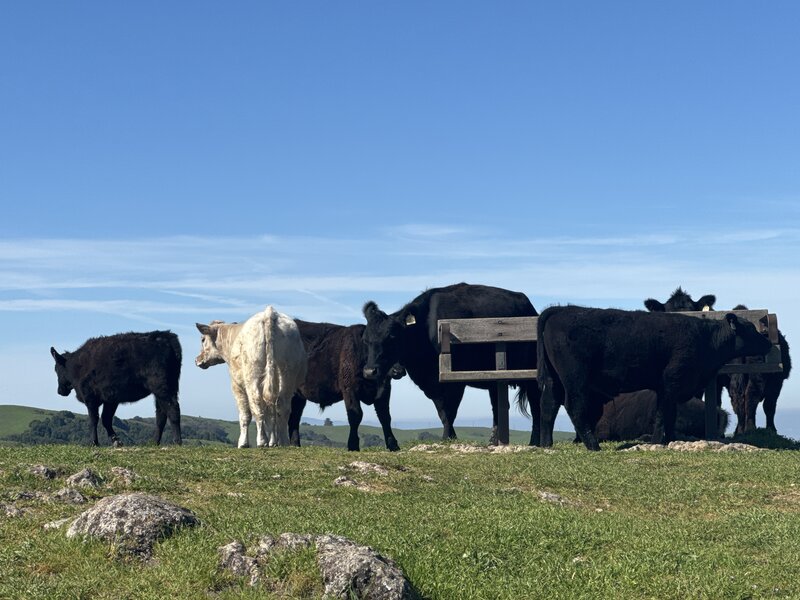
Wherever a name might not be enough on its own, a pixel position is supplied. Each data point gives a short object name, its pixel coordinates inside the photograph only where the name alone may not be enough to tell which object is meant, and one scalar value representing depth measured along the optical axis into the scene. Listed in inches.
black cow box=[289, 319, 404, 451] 991.6
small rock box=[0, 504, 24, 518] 513.3
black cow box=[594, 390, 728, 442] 1064.2
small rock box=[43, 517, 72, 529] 491.2
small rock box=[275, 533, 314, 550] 425.7
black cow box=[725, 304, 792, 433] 1229.1
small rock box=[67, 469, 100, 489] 576.0
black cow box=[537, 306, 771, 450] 911.7
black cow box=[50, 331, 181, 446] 1092.5
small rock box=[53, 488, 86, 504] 546.9
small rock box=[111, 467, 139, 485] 597.6
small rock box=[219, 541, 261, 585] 415.5
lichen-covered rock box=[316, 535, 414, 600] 399.2
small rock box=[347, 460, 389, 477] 667.4
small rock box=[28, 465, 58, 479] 599.8
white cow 972.6
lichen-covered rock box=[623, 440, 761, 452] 856.3
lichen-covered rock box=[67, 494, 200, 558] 452.1
